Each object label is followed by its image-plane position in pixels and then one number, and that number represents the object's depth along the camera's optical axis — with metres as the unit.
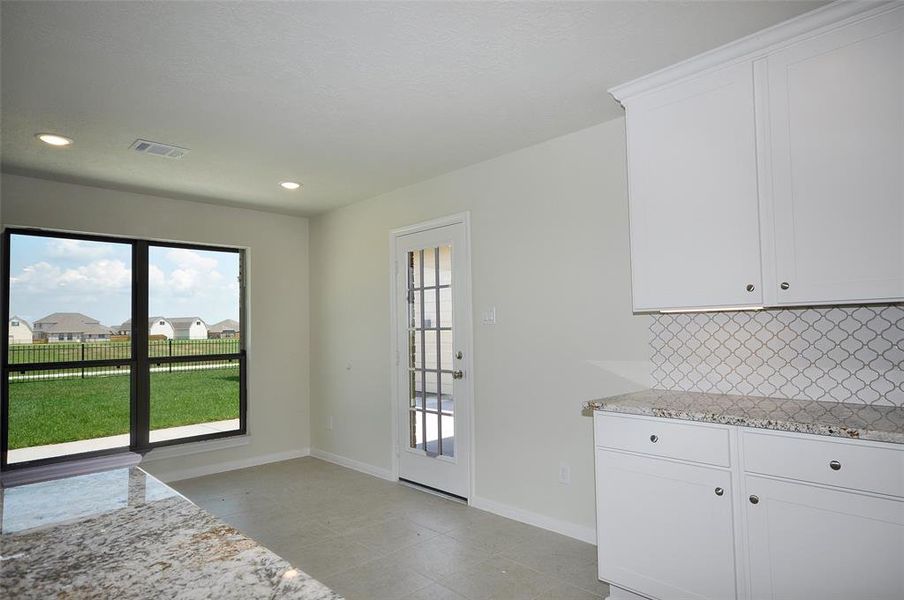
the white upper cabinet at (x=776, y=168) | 1.93
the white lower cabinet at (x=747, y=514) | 1.73
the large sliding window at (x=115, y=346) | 4.04
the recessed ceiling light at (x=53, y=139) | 3.14
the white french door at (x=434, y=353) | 3.96
